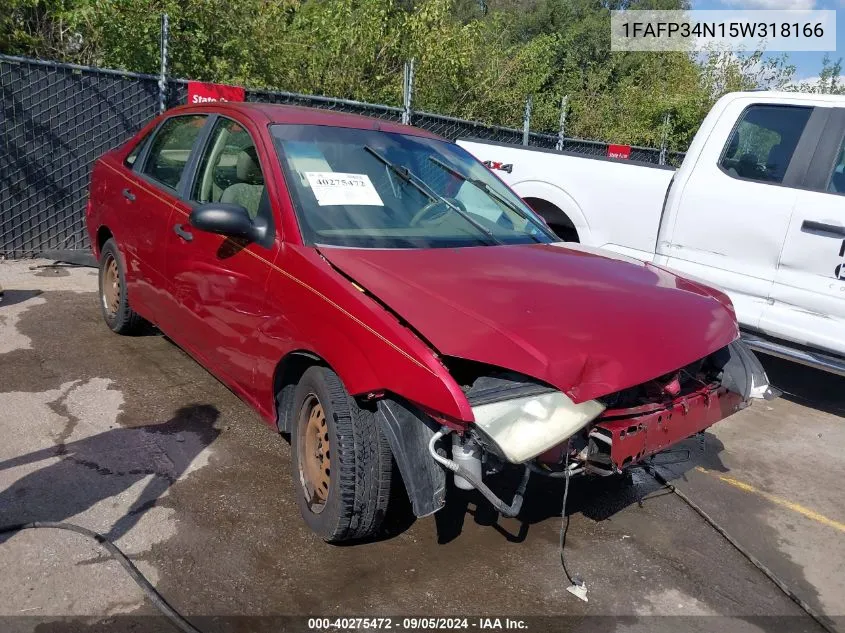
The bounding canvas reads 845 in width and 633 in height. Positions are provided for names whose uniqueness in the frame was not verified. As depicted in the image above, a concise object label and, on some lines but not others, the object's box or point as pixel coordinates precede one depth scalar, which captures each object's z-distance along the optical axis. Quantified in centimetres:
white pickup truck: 504
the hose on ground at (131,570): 265
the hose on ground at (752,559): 305
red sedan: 267
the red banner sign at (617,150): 1271
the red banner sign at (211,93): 786
